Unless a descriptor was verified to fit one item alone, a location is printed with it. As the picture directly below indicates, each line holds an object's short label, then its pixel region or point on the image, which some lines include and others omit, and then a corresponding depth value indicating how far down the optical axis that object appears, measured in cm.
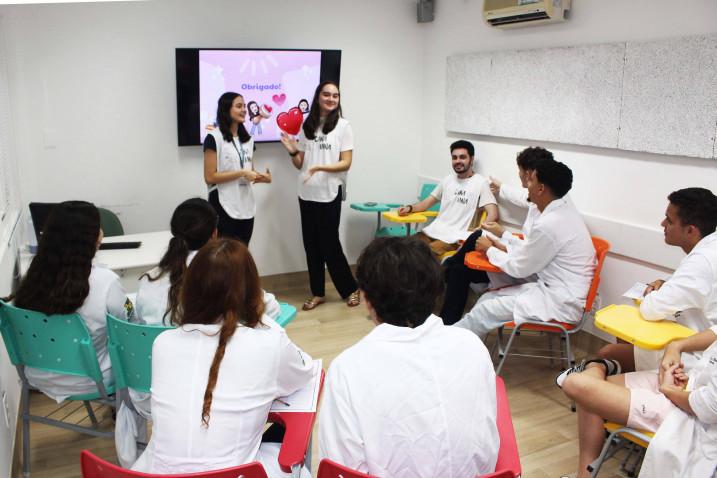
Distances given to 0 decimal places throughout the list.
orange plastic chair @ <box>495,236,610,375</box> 338
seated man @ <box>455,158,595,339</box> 336
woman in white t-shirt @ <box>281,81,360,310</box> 455
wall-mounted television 448
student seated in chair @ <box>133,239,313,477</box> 165
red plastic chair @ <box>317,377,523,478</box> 140
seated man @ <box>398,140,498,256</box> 456
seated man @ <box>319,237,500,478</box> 142
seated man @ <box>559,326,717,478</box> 199
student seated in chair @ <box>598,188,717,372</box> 244
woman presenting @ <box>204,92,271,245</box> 418
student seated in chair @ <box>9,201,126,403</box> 228
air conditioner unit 390
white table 325
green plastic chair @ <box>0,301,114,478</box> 230
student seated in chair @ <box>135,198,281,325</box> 233
